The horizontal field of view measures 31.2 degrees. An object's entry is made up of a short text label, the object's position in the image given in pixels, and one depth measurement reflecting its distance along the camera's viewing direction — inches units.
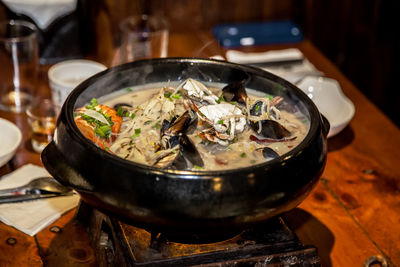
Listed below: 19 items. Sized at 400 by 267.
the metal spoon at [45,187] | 31.8
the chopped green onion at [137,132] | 27.5
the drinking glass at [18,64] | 38.0
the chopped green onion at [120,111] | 28.9
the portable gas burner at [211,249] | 26.6
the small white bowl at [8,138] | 32.9
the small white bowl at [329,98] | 37.5
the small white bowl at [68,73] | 37.4
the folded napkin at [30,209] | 30.8
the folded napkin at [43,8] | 40.7
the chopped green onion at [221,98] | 29.4
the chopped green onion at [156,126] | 28.1
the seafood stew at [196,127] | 26.5
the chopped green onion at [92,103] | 28.0
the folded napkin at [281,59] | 41.7
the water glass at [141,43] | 41.7
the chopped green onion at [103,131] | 27.3
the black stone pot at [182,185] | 24.3
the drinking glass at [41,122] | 35.1
